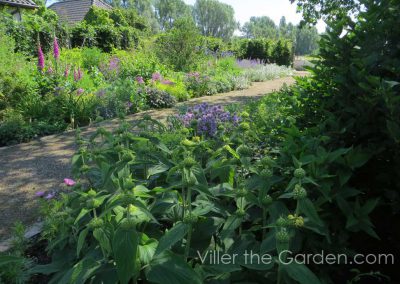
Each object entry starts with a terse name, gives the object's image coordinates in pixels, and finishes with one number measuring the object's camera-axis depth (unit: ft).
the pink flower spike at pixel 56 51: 24.53
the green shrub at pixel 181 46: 42.47
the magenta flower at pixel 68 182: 8.96
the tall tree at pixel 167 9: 246.68
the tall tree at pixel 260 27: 351.05
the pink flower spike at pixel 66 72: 25.08
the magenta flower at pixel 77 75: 25.76
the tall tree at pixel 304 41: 319.88
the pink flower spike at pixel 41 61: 24.35
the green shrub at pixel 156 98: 26.86
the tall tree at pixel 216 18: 236.43
